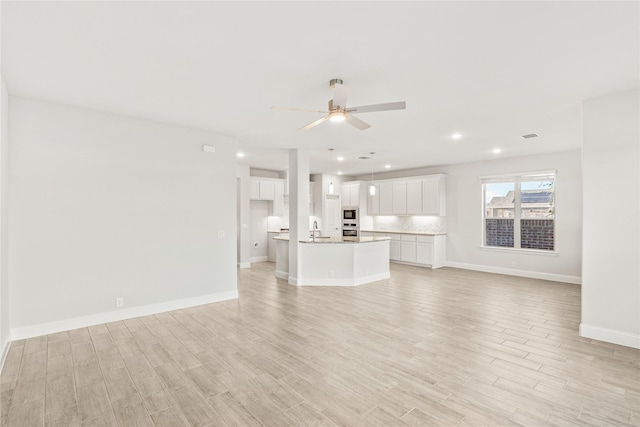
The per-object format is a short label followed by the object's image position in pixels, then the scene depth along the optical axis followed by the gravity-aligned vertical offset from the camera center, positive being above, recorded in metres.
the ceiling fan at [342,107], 2.99 +1.04
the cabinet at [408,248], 8.88 -1.01
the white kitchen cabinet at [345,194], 10.66 +0.60
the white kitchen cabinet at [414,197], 9.12 +0.44
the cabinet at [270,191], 9.09 +0.60
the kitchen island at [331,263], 6.46 -1.04
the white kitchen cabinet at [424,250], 8.49 -1.02
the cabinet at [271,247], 9.62 -1.07
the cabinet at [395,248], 9.27 -1.04
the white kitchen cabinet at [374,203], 10.24 +0.30
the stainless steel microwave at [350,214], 10.43 -0.07
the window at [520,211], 7.27 +0.03
